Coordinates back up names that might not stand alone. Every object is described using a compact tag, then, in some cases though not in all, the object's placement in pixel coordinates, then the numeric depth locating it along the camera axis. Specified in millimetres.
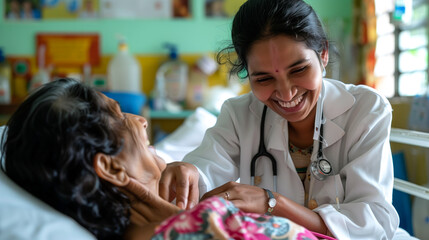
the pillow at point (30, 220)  864
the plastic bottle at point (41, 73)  3762
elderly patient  797
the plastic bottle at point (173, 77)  3855
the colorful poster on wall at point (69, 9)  3873
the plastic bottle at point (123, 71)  3736
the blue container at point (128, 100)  2982
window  2895
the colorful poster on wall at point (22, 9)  3844
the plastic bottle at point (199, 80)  3847
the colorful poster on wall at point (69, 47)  3887
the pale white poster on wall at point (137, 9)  3875
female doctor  1248
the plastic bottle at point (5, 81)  3705
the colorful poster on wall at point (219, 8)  3910
